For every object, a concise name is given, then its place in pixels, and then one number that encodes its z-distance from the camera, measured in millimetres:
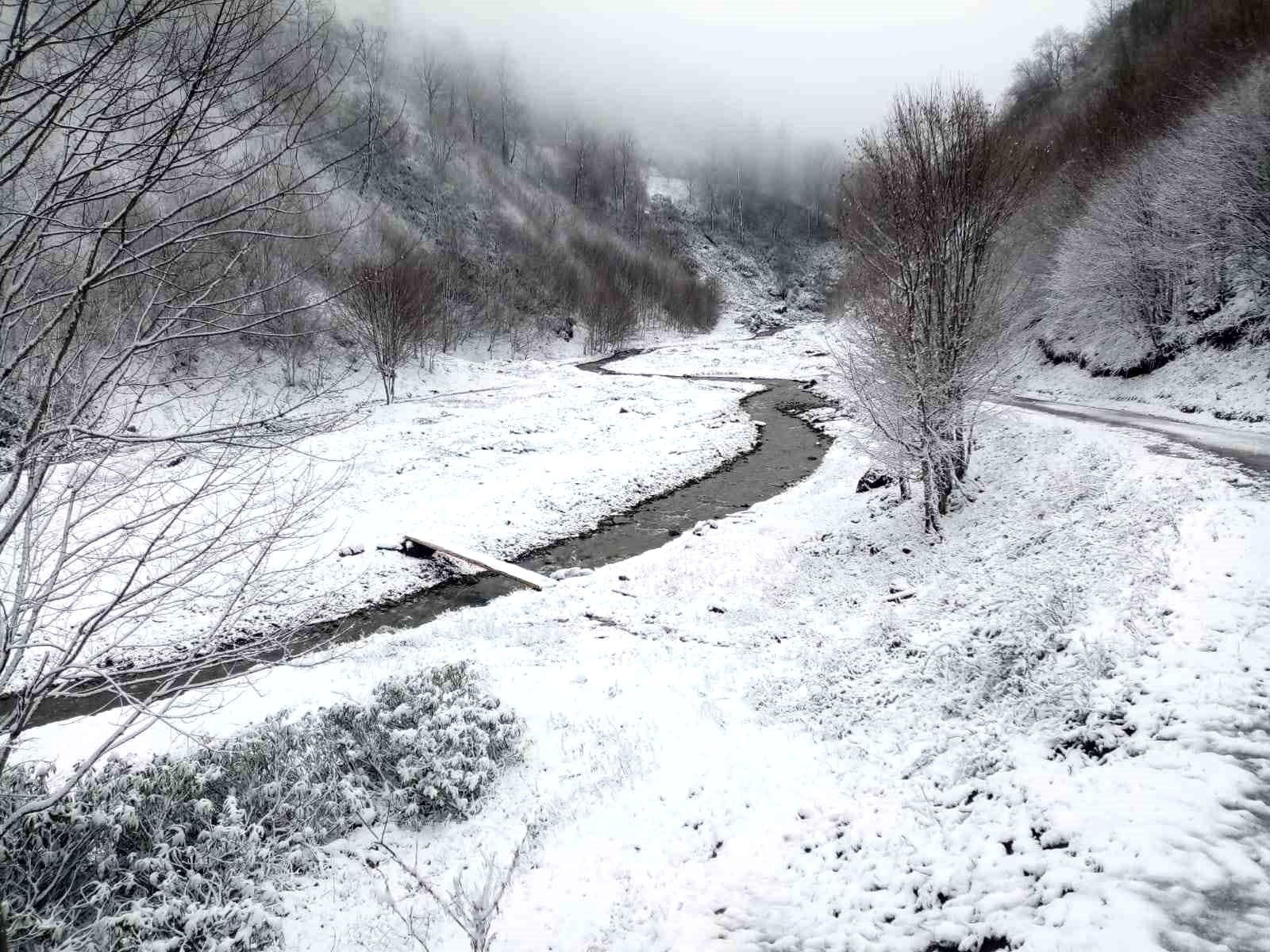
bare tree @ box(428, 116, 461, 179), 88812
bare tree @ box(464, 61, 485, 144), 102938
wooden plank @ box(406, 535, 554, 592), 14344
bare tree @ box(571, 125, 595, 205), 115875
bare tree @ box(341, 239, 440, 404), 34469
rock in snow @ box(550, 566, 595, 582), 14812
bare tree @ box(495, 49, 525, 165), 105312
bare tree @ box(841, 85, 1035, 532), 12258
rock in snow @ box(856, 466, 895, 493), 17484
